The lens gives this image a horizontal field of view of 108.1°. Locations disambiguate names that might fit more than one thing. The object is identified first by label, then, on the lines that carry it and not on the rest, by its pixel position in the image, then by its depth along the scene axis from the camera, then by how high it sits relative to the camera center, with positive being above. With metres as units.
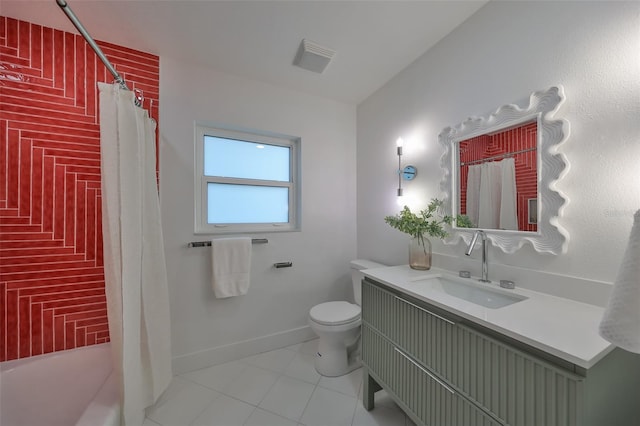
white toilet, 1.66 -0.91
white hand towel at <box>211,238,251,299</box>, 1.80 -0.42
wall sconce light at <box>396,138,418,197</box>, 1.78 +0.32
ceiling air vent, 1.58 +1.12
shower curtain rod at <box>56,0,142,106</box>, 0.81 +0.72
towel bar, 1.78 -0.24
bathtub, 1.19 -0.94
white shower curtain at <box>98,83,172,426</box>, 1.09 -0.17
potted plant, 1.50 -0.11
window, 1.93 +0.28
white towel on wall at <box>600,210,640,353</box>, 0.45 -0.19
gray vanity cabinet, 0.64 -0.58
